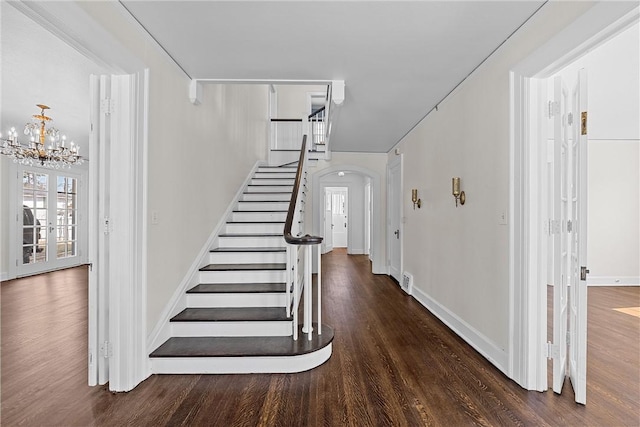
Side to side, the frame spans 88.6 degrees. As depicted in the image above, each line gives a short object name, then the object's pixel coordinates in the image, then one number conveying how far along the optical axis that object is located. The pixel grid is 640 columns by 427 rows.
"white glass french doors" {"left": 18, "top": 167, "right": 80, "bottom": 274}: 6.52
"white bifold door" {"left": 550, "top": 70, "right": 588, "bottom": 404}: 2.07
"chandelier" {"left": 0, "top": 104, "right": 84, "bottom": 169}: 4.48
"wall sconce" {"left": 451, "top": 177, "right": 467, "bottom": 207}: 3.19
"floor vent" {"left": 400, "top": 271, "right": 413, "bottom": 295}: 4.92
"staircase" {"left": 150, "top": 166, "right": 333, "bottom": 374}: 2.47
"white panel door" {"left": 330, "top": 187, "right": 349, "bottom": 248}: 11.48
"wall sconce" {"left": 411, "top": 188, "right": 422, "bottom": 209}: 4.61
